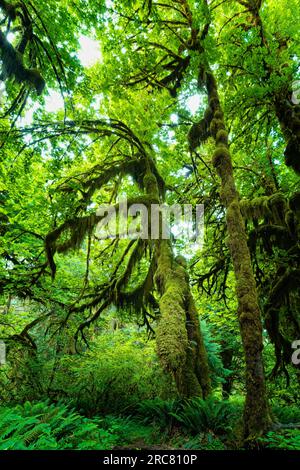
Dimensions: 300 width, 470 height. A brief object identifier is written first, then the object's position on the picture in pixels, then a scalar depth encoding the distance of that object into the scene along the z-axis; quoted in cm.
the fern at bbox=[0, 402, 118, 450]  342
